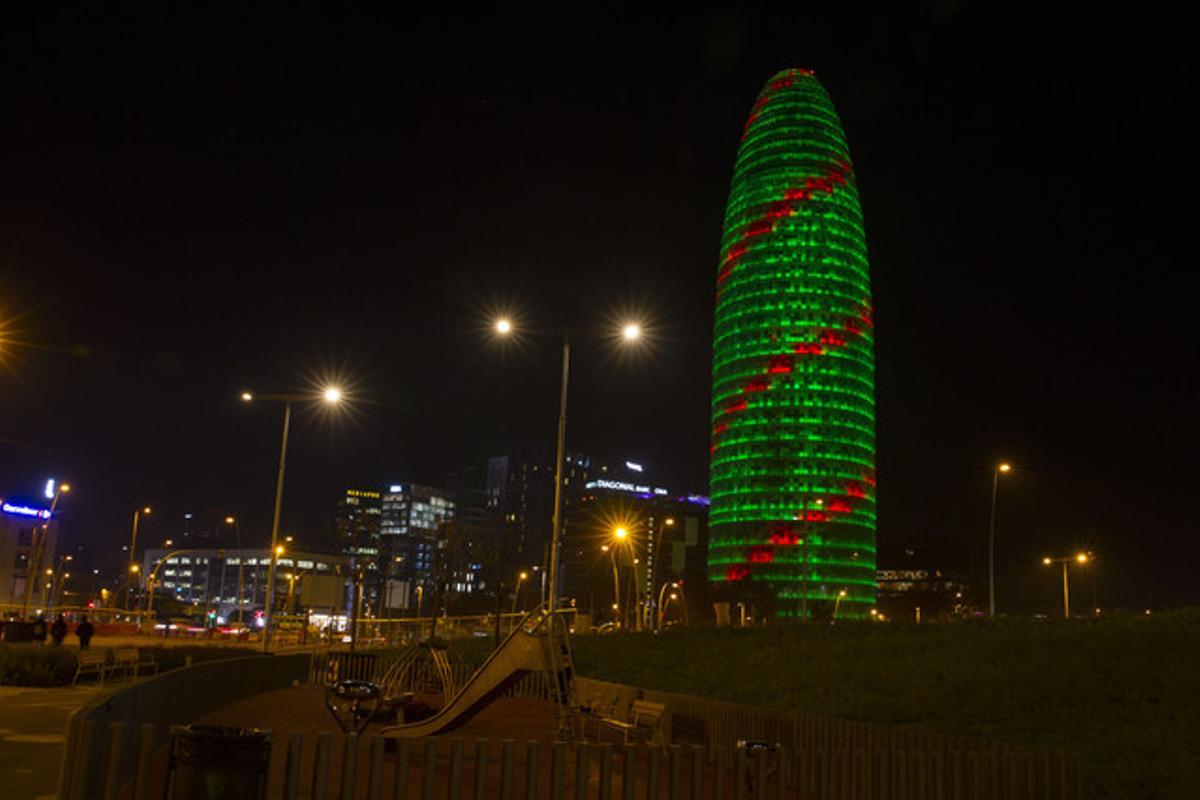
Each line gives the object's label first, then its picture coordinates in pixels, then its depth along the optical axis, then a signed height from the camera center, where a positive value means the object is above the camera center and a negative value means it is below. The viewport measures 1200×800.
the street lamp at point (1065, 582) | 47.82 +2.62
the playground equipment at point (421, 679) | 23.78 -1.75
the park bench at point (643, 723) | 16.97 -1.58
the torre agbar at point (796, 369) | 137.50 +32.44
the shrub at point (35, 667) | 27.45 -1.83
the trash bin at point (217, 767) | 8.24 -1.20
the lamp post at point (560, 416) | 23.52 +4.73
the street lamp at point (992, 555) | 45.88 +3.52
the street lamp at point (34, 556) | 55.82 +2.07
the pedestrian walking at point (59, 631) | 39.56 -1.36
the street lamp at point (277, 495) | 38.80 +3.81
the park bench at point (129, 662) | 30.77 -1.85
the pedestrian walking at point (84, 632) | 38.54 -1.32
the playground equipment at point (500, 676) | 16.67 -0.91
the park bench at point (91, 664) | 28.97 -1.81
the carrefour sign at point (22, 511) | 129.38 +9.03
